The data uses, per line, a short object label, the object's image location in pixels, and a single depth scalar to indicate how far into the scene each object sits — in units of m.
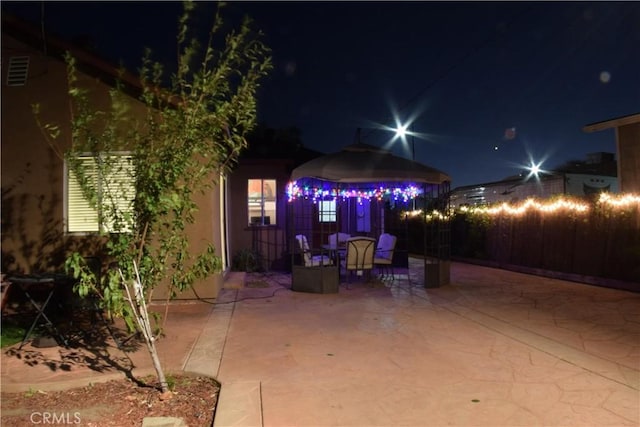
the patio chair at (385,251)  10.14
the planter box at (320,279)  8.75
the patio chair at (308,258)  9.21
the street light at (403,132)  15.88
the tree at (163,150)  3.66
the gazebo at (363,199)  8.84
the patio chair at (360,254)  9.34
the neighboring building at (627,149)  9.89
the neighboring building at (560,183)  18.20
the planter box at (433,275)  9.28
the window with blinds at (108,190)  3.77
